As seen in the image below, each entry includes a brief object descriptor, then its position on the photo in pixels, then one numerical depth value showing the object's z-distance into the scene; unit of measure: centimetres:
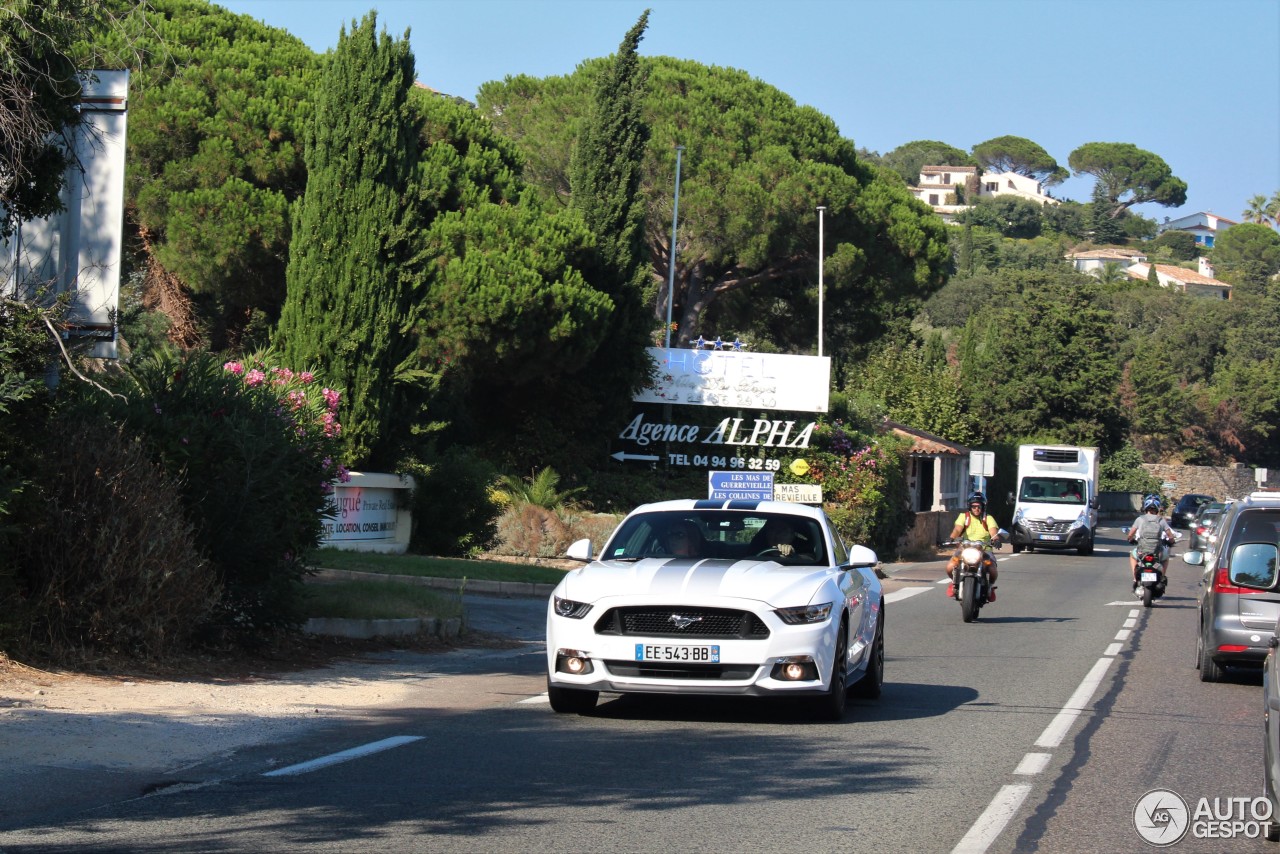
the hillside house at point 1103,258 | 16058
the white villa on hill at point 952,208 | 18030
